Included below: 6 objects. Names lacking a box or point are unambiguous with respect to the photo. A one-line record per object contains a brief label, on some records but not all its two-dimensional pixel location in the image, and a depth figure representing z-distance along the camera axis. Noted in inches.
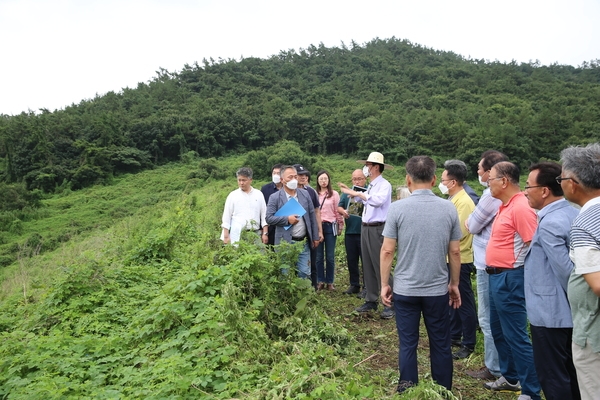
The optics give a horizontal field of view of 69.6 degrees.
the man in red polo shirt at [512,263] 120.4
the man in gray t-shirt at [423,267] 118.2
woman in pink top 258.4
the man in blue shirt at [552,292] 98.1
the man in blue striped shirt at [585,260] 80.1
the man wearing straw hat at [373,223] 195.3
